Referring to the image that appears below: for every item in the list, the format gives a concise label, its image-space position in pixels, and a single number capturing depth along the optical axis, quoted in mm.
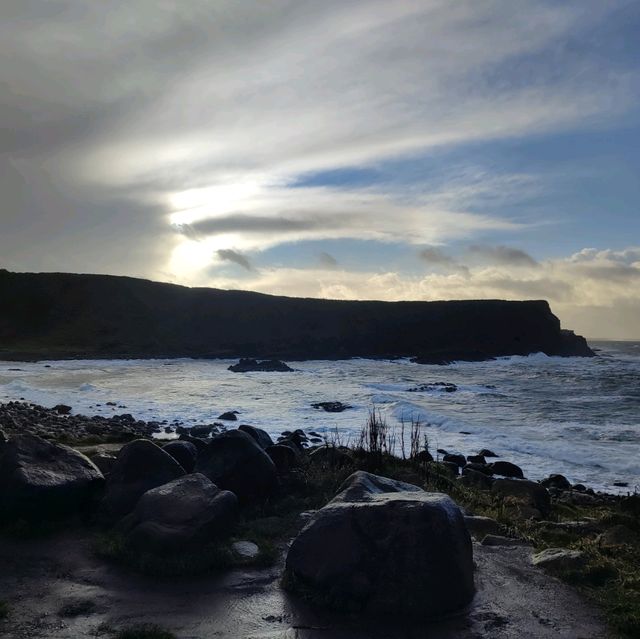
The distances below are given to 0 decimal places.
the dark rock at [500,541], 7793
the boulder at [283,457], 9688
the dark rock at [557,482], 14306
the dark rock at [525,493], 11070
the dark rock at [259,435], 11855
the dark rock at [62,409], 21531
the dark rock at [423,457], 11776
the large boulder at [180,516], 6723
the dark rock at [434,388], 35500
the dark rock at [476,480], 12273
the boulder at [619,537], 7988
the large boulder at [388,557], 5762
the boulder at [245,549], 6914
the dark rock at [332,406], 25817
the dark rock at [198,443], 10681
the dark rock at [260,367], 46938
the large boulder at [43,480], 7402
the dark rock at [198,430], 18812
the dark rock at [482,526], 8234
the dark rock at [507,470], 15094
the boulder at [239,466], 8430
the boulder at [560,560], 6840
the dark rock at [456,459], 15889
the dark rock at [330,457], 10125
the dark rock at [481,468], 14880
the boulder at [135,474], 7863
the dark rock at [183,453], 9312
